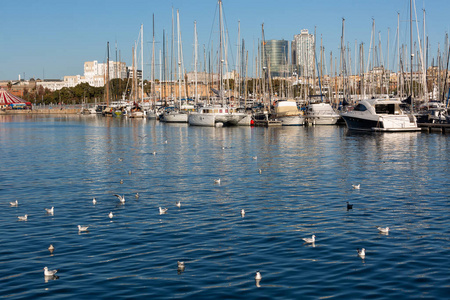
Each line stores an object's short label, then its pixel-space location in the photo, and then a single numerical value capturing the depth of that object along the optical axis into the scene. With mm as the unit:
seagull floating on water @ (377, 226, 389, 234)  17359
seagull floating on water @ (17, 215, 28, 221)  20000
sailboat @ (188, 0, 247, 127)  79438
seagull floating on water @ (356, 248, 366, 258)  14945
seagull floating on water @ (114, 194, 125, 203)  22602
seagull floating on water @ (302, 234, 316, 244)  16414
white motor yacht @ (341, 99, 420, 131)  58938
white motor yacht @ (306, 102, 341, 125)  78562
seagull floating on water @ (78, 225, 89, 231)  18212
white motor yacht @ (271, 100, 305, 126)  79000
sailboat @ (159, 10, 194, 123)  94750
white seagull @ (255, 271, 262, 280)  13320
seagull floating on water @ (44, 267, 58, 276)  13805
